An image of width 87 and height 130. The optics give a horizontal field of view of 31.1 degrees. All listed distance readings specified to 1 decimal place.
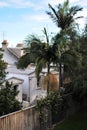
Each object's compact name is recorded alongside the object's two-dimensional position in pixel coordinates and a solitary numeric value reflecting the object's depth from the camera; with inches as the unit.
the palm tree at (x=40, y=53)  483.0
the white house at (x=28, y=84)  656.5
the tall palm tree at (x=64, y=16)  556.9
